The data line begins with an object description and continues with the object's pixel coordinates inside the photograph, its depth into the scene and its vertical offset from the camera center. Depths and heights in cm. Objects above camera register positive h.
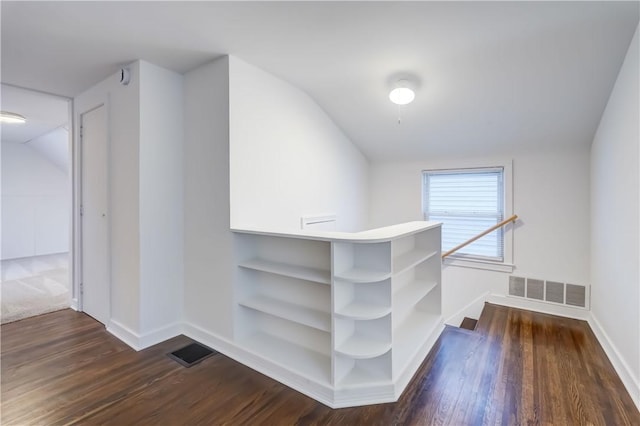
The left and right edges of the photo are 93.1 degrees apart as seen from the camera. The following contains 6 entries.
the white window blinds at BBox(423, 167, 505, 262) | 369 +8
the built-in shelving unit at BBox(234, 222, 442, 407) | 190 -71
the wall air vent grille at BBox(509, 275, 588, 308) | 319 -88
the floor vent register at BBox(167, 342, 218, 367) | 231 -112
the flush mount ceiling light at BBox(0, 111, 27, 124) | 358 +117
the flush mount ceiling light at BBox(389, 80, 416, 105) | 270 +109
